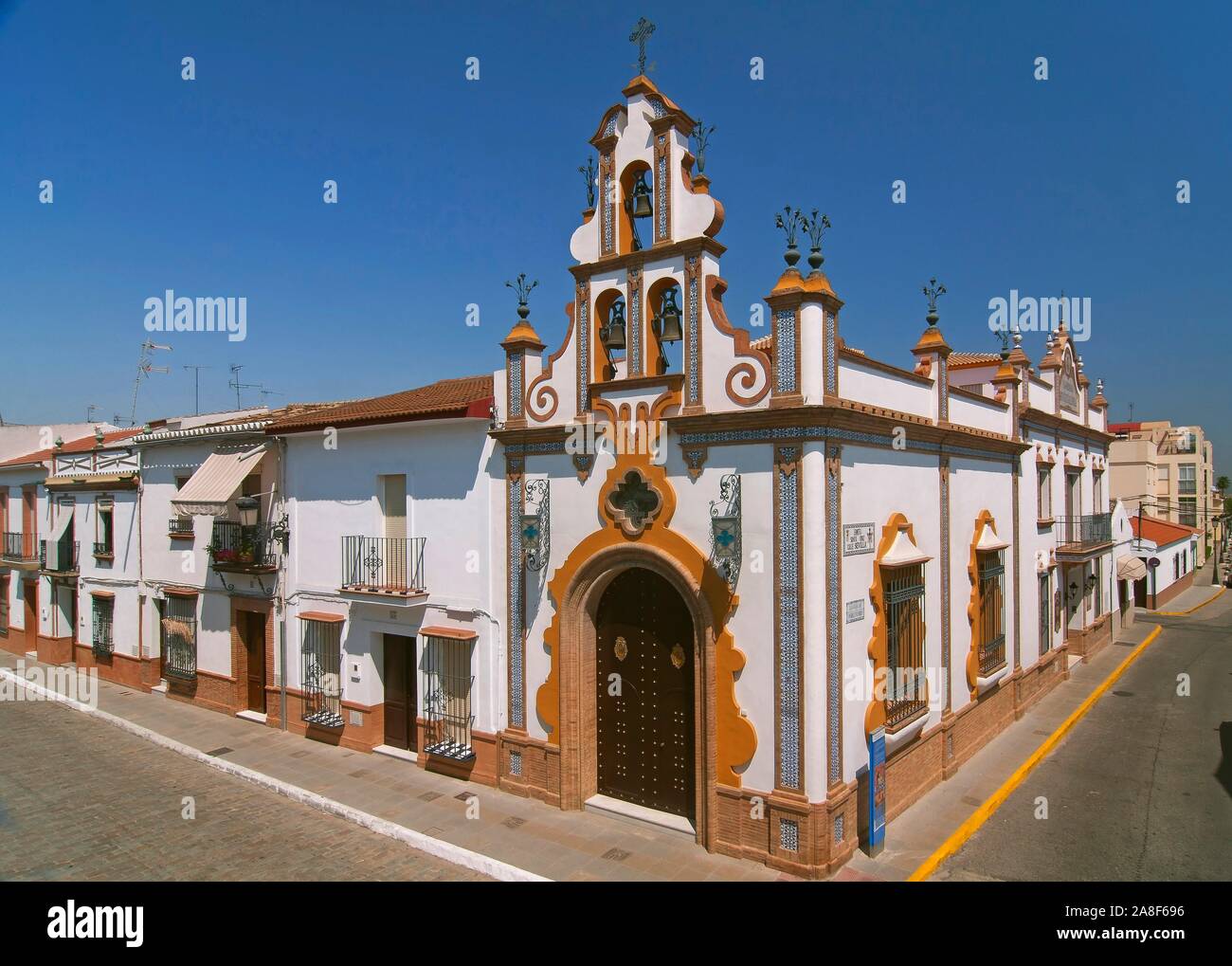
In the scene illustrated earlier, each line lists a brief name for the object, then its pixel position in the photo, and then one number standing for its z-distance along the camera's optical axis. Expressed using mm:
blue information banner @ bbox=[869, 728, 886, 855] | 9125
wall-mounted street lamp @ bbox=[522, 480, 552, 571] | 11297
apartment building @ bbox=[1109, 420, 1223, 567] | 44406
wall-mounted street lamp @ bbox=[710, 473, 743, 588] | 9344
